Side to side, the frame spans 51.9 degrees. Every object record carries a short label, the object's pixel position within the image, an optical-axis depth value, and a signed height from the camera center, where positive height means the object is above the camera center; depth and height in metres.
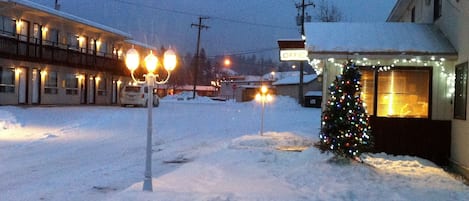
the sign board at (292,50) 16.36 +1.66
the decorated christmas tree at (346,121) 10.94 -0.49
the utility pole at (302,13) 48.62 +8.62
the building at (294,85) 55.06 +1.59
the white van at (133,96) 37.12 -0.06
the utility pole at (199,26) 66.12 +9.77
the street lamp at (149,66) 8.32 +0.52
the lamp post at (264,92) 19.00 +0.23
